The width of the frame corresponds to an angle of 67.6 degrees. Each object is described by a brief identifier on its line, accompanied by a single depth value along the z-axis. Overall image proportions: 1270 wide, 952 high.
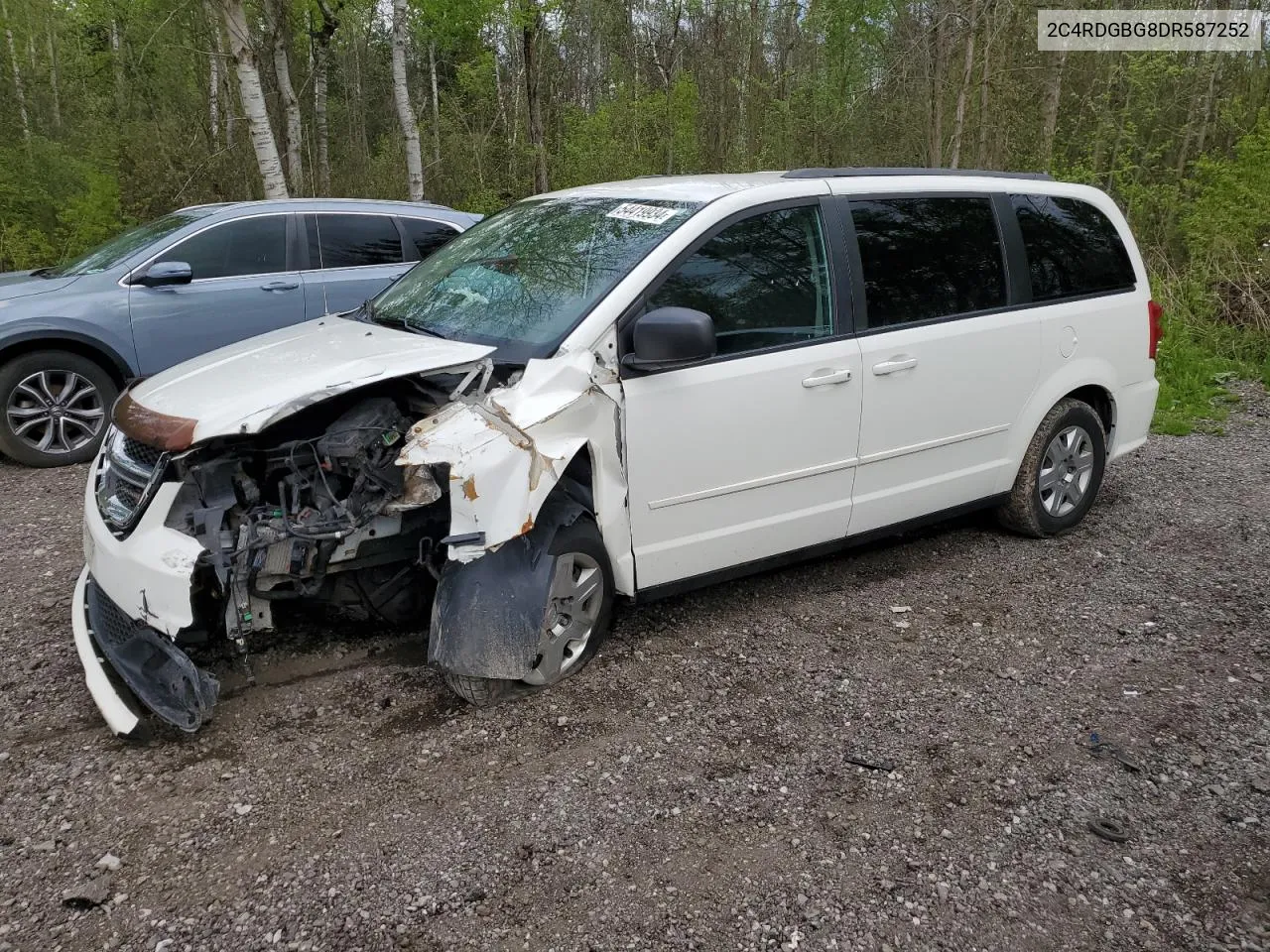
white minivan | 3.21
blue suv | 6.64
